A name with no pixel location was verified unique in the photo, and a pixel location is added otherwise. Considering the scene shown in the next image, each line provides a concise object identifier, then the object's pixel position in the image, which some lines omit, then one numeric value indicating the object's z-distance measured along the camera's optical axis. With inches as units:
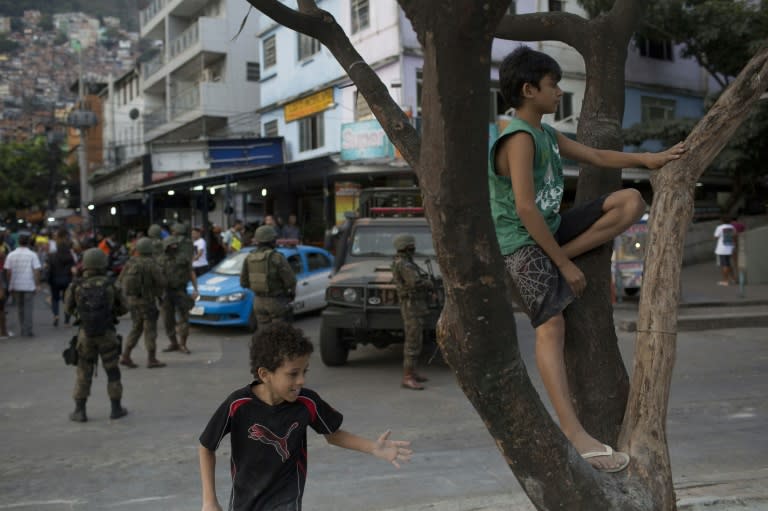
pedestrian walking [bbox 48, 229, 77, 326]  571.8
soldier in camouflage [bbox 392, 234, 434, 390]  341.4
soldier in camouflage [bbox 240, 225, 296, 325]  377.4
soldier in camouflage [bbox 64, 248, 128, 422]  294.8
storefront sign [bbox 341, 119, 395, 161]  767.1
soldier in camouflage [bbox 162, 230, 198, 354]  445.1
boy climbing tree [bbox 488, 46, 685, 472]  106.7
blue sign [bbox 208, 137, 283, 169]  968.9
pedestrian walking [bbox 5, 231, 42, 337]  522.0
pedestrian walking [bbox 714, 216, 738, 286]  685.3
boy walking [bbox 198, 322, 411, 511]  112.4
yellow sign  904.3
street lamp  1120.8
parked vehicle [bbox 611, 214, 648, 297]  587.1
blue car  502.9
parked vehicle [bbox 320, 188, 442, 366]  364.2
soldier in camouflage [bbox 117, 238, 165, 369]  401.7
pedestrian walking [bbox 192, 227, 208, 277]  645.9
